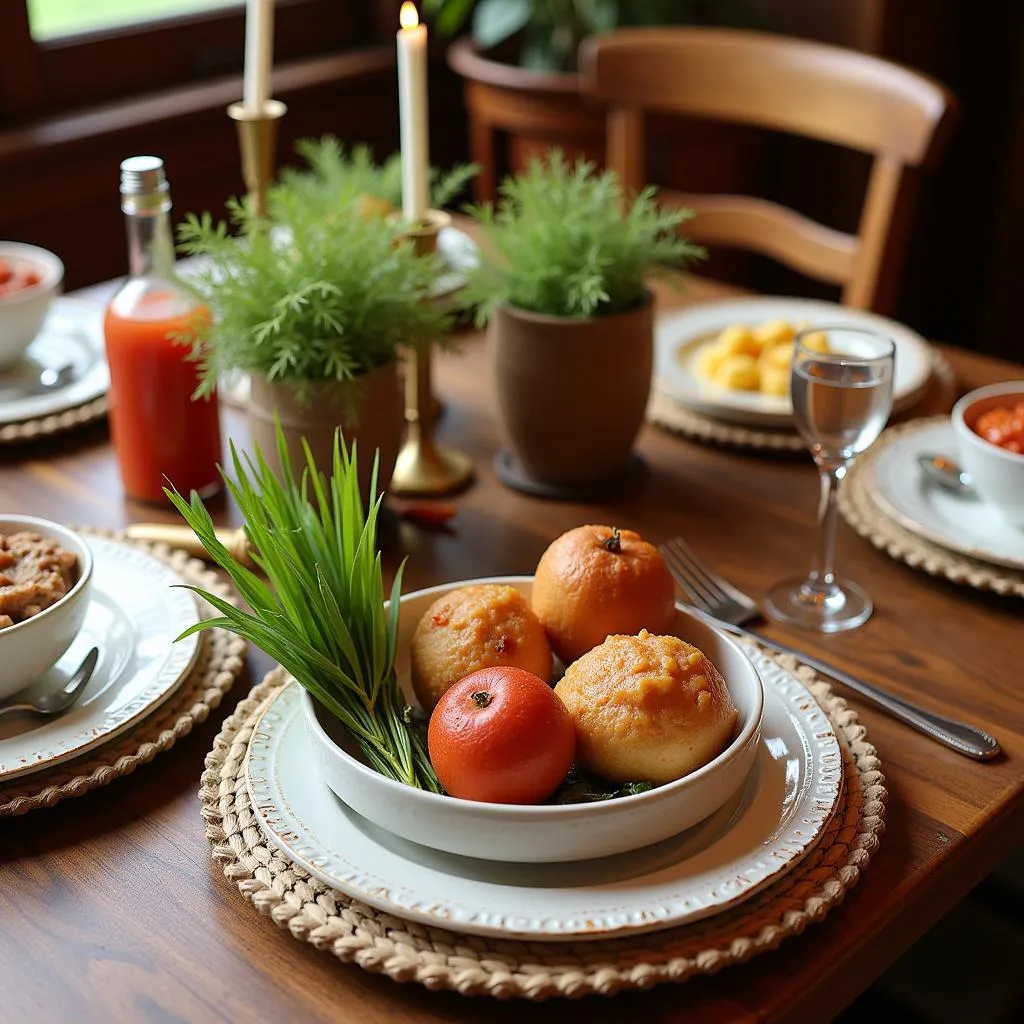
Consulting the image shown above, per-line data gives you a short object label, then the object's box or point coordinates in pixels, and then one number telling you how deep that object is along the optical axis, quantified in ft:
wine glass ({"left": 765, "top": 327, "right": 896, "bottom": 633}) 3.06
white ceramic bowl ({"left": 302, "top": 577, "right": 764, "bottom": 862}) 2.16
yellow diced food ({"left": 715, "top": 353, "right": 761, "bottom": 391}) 4.27
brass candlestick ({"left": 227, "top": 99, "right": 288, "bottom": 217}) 4.17
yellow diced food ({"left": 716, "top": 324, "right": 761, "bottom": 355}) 4.38
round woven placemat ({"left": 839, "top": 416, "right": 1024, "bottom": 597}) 3.32
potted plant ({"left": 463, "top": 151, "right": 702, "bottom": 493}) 3.61
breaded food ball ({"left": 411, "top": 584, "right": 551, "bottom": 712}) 2.55
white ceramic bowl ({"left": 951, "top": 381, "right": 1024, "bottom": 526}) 3.37
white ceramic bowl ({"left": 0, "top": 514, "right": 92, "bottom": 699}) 2.62
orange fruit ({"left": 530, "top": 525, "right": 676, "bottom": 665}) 2.65
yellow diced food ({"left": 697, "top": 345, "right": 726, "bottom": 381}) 4.39
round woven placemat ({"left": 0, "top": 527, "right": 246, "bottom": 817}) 2.56
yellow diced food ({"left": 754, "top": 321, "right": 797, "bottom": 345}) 4.39
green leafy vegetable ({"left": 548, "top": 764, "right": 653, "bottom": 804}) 2.32
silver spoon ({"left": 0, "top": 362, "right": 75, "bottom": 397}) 4.34
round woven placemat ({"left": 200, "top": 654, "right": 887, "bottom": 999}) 2.07
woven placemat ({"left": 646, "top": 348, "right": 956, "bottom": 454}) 4.12
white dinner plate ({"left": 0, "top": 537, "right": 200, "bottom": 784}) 2.65
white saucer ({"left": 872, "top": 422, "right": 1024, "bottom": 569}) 3.41
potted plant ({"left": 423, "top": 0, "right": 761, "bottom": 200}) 8.75
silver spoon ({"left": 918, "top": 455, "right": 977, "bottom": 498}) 3.69
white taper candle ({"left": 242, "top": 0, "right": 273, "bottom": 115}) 4.08
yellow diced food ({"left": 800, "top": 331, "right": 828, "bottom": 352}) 3.55
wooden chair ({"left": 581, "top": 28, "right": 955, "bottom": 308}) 5.25
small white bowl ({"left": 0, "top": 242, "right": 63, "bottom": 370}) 4.26
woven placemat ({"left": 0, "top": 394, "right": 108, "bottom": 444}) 4.11
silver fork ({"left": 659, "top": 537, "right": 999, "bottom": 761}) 2.76
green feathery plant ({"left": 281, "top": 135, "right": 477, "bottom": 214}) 4.29
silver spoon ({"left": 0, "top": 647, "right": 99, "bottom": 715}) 2.74
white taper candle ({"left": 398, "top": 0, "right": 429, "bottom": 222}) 3.62
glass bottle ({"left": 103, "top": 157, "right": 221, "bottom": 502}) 3.55
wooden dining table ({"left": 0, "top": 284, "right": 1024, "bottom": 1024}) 2.14
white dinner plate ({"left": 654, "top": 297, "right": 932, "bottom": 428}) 4.17
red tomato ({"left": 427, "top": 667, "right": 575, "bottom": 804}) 2.22
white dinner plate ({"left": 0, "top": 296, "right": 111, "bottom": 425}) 4.24
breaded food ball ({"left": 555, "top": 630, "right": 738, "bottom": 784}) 2.29
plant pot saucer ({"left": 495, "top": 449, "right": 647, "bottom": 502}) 3.88
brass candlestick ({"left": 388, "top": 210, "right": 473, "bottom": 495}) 3.93
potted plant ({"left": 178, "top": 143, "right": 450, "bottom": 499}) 3.24
